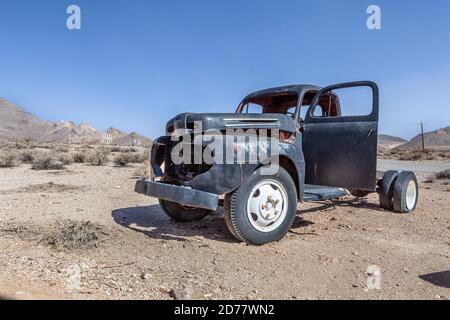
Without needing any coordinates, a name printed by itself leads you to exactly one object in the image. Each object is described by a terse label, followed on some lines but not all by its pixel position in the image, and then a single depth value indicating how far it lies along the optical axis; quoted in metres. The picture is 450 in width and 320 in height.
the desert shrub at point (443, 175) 13.63
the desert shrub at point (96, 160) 16.86
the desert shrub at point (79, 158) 18.14
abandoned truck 4.15
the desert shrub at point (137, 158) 18.66
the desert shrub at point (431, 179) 12.84
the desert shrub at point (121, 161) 16.52
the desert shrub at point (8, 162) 14.71
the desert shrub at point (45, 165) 13.96
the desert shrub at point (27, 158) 17.33
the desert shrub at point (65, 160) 16.94
